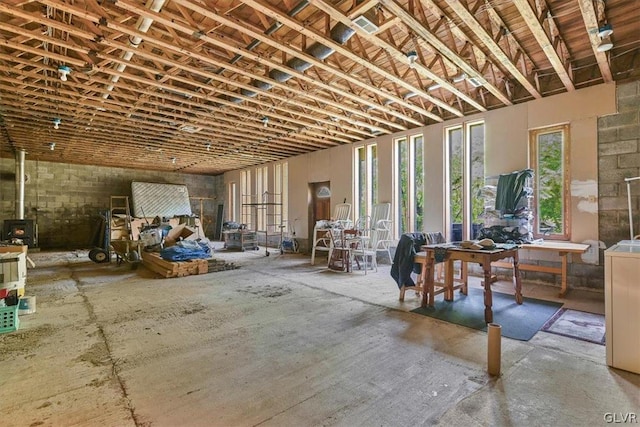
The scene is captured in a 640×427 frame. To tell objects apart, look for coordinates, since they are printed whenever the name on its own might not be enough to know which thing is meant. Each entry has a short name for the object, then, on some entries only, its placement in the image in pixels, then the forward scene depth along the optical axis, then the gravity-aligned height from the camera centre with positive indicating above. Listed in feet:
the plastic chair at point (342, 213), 28.37 +0.16
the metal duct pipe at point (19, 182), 31.40 +3.41
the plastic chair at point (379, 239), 24.71 -1.95
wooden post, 7.88 -3.45
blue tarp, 21.18 -2.54
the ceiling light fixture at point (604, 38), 10.81 +6.35
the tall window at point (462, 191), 20.77 +1.61
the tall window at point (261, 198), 40.12 +2.25
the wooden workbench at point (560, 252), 15.05 -1.83
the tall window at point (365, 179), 27.94 +3.28
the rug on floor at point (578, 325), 10.37 -4.01
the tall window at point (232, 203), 46.91 +1.83
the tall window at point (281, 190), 37.22 +2.99
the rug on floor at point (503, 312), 11.18 -4.00
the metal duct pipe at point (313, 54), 11.50 +6.69
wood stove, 29.22 -1.36
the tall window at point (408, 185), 24.36 +2.34
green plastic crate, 10.76 -3.56
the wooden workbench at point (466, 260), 11.80 -2.08
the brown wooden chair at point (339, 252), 22.17 -2.75
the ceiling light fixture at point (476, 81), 15.14 +6.59
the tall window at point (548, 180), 17.51 +1.92
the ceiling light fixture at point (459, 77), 15.51 +7.01
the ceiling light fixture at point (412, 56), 12.48 +6.32
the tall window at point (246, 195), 43.60 +2.84
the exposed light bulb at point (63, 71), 13.32 +6.15
